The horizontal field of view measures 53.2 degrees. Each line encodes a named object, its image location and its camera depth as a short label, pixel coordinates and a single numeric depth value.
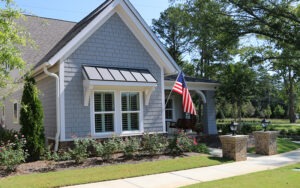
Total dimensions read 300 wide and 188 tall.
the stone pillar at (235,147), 10.79
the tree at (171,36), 35.40
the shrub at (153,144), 10.93
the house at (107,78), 10.87
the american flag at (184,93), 11.91
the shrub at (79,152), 9.56
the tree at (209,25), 19.02
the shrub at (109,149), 9.98
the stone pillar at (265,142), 12.47
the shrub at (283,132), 21.20
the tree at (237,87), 17.48
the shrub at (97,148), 9.85
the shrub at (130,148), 10.43
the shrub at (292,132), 20.86
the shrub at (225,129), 19.52
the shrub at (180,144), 11.35
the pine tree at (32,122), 10.01
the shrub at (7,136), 12.03
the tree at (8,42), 6.53
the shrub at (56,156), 9.71
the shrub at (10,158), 8.34
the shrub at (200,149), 12.07
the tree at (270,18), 18.38
